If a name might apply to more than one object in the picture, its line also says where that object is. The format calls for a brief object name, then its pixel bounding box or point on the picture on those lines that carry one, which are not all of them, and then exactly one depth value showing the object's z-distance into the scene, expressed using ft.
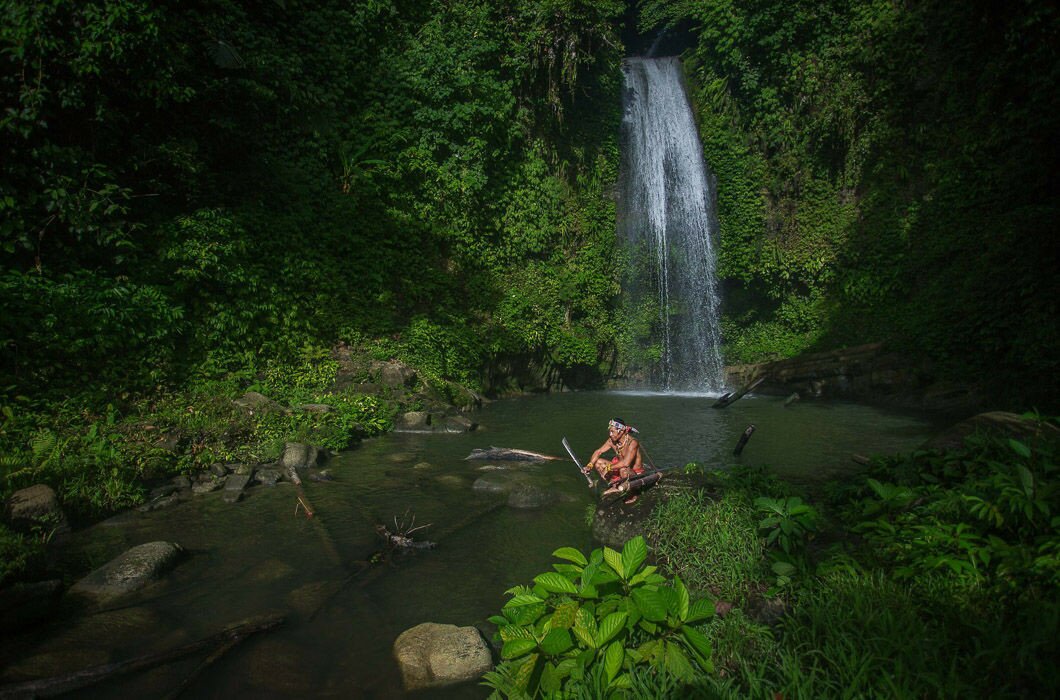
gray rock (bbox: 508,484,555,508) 23.38
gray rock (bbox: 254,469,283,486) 25.90
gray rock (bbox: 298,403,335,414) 33.06
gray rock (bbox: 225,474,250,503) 23.63
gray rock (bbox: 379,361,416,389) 39.91
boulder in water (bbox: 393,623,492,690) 12.09
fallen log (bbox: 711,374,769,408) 43.40
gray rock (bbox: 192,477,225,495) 24.34
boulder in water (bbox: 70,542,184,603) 15.62
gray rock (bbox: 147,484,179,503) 23.12
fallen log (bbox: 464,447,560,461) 29.99
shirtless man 22.17
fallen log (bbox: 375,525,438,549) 19.02
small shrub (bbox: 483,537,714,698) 9.05
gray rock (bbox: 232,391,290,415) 30.89
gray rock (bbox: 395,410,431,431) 37.42
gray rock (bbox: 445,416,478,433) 37.70
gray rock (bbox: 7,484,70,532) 18.58
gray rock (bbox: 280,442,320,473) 27.89
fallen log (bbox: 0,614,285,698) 11.10
